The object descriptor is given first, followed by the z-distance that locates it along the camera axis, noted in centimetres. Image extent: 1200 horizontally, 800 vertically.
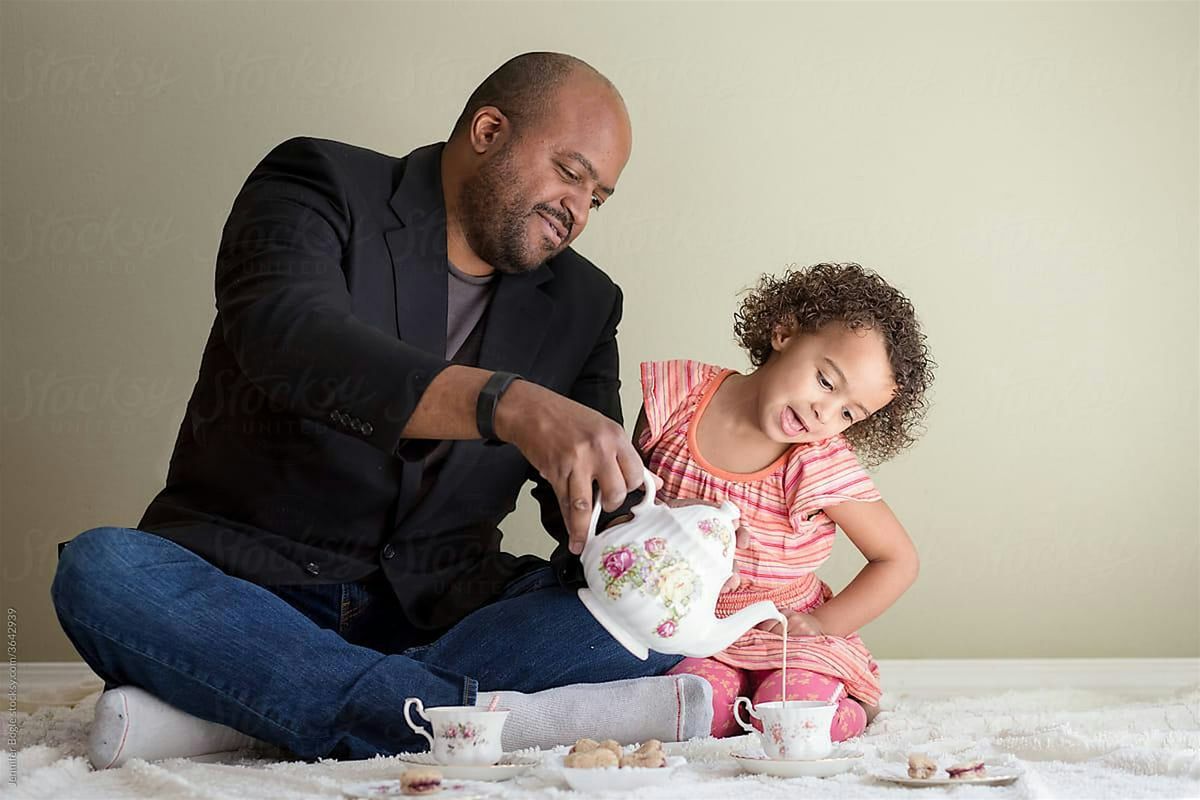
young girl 188
